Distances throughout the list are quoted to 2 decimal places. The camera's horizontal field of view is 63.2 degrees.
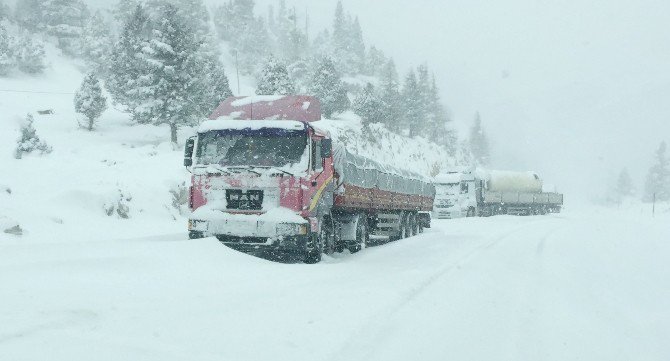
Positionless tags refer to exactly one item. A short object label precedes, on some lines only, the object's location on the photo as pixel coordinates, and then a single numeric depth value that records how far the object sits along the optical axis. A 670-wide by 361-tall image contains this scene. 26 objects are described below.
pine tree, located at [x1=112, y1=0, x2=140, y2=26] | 81.44
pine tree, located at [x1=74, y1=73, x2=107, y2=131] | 43.97
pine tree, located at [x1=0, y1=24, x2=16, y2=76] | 57.88
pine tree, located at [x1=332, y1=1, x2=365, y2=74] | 115.81
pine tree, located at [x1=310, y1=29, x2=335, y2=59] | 126.62
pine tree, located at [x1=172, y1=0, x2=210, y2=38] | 79.12
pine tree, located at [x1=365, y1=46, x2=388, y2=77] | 123.25
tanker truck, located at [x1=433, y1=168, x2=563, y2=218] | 39.09
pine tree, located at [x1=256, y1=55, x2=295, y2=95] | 55.38
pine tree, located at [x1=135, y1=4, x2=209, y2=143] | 40.81
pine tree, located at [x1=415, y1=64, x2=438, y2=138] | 83.69
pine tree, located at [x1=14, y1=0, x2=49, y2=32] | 77.38
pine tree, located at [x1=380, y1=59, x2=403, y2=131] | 73.59
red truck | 11.12
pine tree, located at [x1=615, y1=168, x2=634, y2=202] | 118.06
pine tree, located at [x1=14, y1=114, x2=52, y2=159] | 30.80
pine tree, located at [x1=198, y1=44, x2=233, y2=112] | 45.06
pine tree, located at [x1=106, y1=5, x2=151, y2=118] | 45.81
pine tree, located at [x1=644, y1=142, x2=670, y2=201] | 103.94
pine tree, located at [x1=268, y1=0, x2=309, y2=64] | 101.94
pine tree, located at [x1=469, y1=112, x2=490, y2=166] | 112.00
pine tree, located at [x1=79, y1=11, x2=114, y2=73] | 71.82
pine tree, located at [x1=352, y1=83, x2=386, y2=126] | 62.88
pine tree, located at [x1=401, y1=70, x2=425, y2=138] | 81.06
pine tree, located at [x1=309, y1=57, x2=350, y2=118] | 67.44
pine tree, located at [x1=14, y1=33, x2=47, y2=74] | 59.62
